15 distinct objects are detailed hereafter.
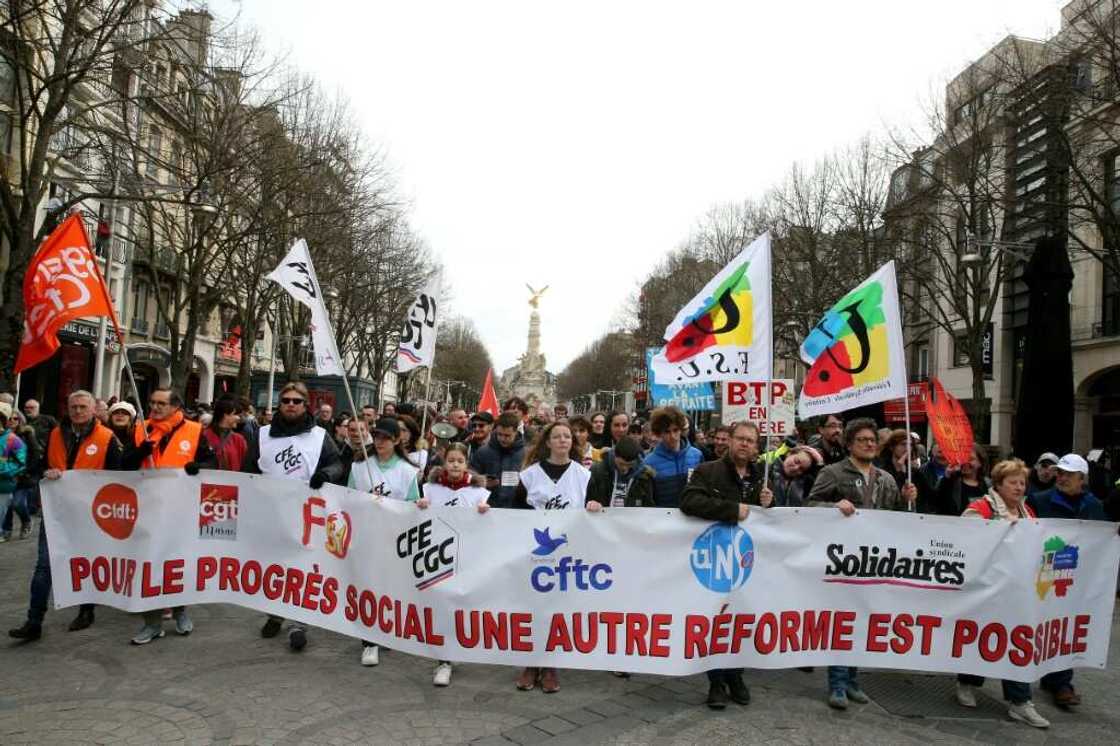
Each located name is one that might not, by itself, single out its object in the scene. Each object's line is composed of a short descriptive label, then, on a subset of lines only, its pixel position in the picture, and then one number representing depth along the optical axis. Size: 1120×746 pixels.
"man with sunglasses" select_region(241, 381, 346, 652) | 6.59
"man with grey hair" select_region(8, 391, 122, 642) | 6.34
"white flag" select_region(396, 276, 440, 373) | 10.34
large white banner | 5.23
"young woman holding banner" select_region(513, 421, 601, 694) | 6.06
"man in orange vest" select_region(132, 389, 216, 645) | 6.38
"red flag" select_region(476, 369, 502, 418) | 15.99
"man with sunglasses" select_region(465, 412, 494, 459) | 10.32
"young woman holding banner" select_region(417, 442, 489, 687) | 6.12
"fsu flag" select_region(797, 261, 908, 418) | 6.35
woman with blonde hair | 5.45
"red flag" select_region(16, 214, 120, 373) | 6.65
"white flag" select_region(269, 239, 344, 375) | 6.84
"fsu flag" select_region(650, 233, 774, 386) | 6.04
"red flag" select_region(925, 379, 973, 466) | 8.03
